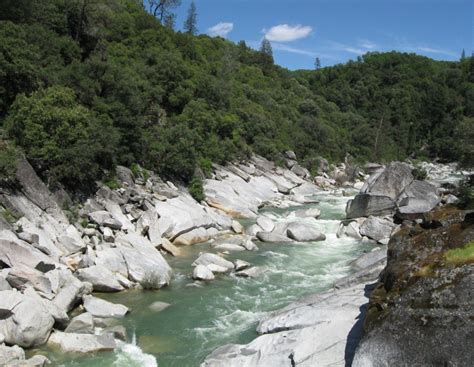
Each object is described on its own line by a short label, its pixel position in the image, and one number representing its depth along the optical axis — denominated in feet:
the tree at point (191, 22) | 350.64
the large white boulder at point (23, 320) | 44.91
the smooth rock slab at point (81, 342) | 46.39
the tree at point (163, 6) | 310.45
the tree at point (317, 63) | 593.38
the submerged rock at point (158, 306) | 59.41
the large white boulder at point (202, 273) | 71.56
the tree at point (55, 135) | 83.15
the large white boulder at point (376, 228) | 102.89
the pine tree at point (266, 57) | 367.88
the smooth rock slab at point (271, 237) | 99.09
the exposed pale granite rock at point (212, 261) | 77.33
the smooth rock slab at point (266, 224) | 106.11
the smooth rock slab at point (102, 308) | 55.42
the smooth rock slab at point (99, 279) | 63.05
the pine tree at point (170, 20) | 302.86
